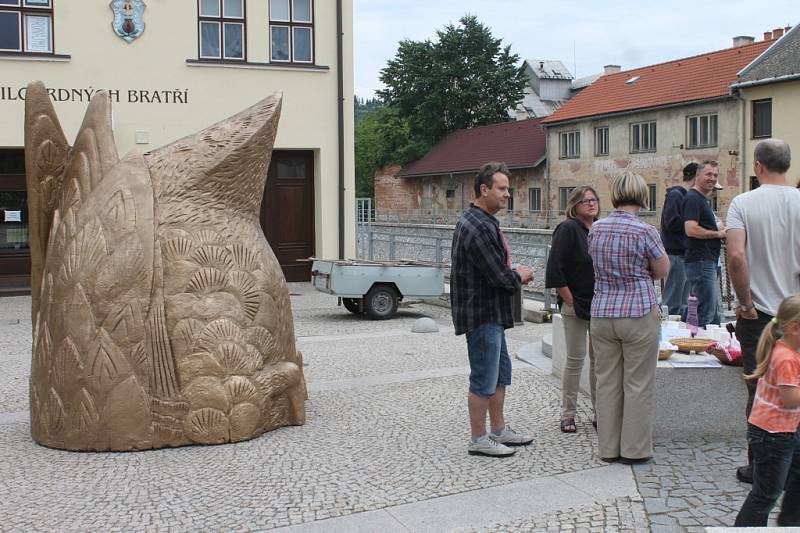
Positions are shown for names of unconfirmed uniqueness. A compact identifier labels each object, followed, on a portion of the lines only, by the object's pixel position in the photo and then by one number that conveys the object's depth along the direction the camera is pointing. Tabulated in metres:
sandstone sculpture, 6.12
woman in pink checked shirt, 5.68
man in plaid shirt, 5.78
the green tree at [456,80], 61.53
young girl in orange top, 4.09
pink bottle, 7.65
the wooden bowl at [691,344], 6.73
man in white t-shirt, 5.27
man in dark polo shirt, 8.41
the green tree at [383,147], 60.45
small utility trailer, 14.02
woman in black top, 6.41
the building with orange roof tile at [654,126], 34.97
